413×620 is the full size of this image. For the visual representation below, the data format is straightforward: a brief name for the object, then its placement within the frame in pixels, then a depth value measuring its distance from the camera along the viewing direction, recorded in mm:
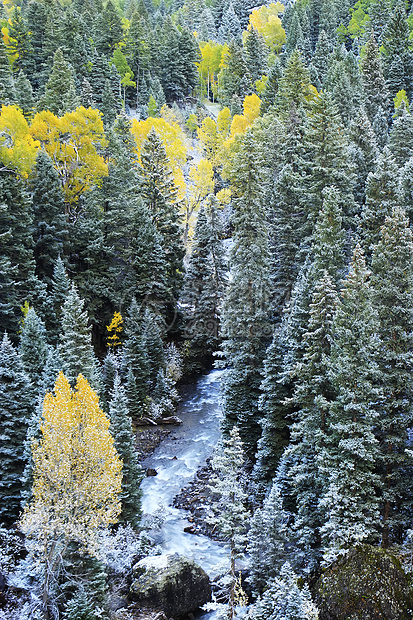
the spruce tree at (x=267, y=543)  21531
